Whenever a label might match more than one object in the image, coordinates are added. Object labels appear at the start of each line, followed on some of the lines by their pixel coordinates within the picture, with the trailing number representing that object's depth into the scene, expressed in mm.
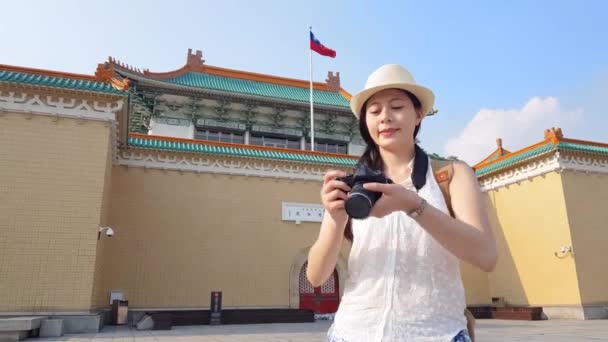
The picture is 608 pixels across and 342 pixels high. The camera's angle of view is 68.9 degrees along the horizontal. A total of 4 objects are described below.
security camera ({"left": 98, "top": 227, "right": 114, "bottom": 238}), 8902
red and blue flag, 17188
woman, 1060
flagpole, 14667
